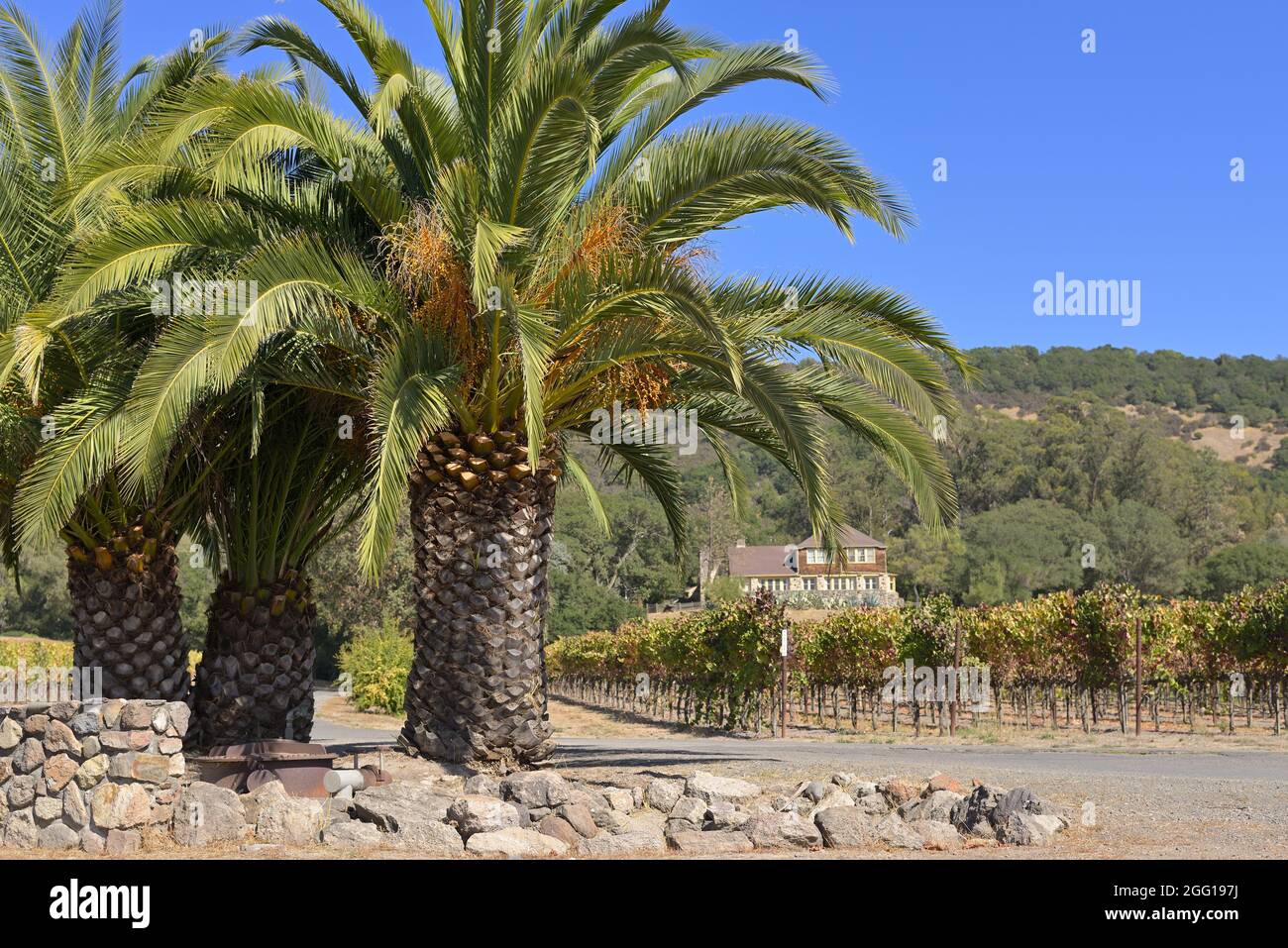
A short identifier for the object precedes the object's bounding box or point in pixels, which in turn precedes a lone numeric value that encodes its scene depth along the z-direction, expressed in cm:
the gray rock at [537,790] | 1020
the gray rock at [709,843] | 909
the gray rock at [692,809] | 1026
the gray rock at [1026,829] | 904
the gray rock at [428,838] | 893
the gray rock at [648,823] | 989
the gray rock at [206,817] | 922
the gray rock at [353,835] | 901
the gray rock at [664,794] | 1112
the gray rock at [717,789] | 1107
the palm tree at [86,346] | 1162
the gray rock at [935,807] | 1002
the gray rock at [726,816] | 1003
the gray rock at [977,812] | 949
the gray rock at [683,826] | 1006
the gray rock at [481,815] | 919
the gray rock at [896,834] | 917
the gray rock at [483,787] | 1070
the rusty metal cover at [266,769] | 1093
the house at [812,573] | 8644
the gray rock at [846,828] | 930
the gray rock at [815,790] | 1115
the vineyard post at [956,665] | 2439
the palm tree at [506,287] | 1008
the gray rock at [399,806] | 928
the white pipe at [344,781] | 1076
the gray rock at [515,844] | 882
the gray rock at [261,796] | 976
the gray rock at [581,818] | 969
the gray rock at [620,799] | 1086
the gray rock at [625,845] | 902
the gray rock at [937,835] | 917
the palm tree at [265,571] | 1321
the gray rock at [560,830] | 942
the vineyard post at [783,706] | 2459
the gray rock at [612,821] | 1000
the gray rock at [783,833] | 928
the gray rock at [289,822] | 925
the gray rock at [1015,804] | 952
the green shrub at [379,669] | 3347
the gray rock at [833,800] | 1044
